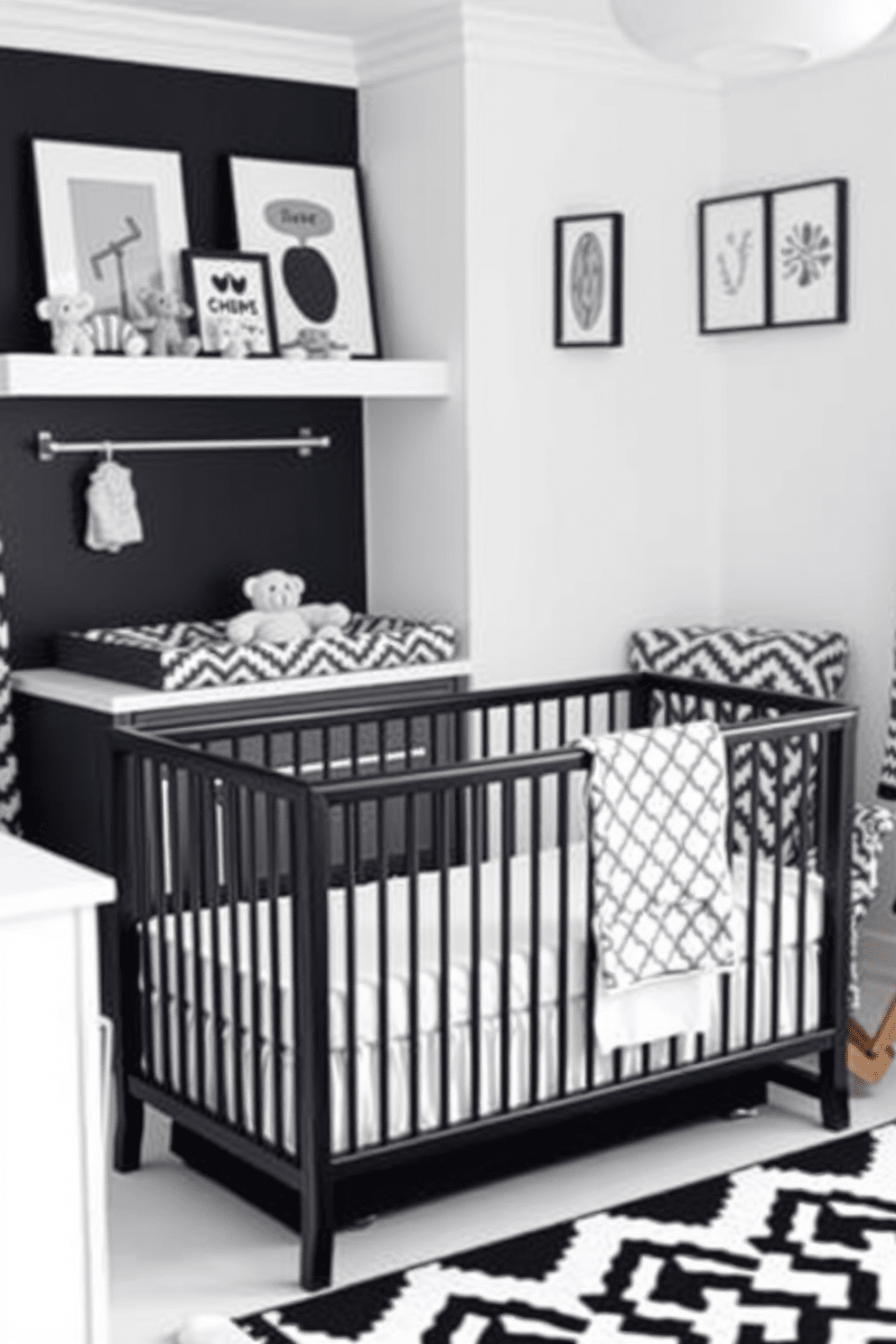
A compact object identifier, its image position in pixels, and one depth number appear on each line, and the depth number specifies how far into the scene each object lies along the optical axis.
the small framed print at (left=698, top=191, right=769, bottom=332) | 4.55
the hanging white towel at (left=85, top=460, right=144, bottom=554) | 4.21
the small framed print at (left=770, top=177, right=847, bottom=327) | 4.39
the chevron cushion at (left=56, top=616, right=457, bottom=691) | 3.96
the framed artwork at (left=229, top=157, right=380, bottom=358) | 4.38
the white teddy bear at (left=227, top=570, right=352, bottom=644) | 4.17
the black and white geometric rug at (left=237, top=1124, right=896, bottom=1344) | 2.74
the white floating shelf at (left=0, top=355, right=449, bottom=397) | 3.90
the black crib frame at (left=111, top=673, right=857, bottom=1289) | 2.87
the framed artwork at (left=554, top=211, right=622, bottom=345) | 4.45
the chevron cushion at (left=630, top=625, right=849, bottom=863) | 4.33
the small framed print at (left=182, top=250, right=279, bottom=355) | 4.23
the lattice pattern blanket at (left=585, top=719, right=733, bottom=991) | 3.10
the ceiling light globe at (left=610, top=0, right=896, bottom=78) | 2.02
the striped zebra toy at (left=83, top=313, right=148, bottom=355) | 4.05
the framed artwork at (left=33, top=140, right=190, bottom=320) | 4.09
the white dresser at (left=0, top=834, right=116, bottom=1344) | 2.14
